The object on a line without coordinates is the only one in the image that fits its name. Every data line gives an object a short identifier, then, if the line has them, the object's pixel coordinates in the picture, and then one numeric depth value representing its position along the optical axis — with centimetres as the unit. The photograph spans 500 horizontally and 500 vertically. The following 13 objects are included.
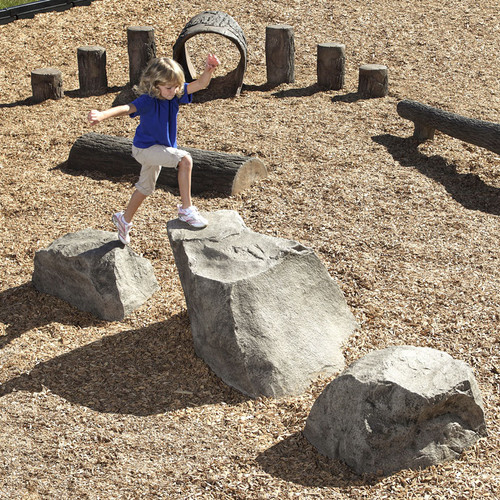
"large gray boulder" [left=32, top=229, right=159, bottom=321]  525
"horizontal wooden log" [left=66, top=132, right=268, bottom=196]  709
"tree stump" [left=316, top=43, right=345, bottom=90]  991
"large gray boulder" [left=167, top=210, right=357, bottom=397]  447
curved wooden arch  946
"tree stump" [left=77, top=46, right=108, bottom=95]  994
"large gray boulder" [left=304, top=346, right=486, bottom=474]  370
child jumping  493
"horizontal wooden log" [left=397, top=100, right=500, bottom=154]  757
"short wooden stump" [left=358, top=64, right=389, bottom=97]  956
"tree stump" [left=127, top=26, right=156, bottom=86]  1005
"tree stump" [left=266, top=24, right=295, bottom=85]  1004
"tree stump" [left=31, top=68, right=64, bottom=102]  959
